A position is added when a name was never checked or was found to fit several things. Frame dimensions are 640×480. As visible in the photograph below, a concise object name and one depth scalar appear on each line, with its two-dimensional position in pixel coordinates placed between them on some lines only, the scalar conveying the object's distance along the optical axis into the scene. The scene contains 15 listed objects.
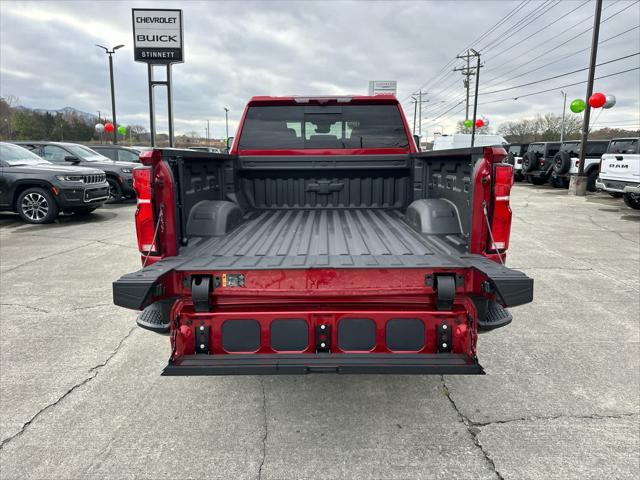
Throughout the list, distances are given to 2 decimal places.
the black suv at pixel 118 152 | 15.32
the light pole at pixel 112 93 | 25.86
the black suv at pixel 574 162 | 17.73
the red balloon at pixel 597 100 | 17.17
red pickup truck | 2.43
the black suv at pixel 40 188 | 9.91
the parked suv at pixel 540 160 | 20.75
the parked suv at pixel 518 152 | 23.14
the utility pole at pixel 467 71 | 52.56
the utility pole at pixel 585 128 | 17.17
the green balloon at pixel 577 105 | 19.44
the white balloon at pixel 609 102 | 18.03
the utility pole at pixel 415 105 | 74.69
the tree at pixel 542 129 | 67.19
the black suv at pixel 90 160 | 12.50
